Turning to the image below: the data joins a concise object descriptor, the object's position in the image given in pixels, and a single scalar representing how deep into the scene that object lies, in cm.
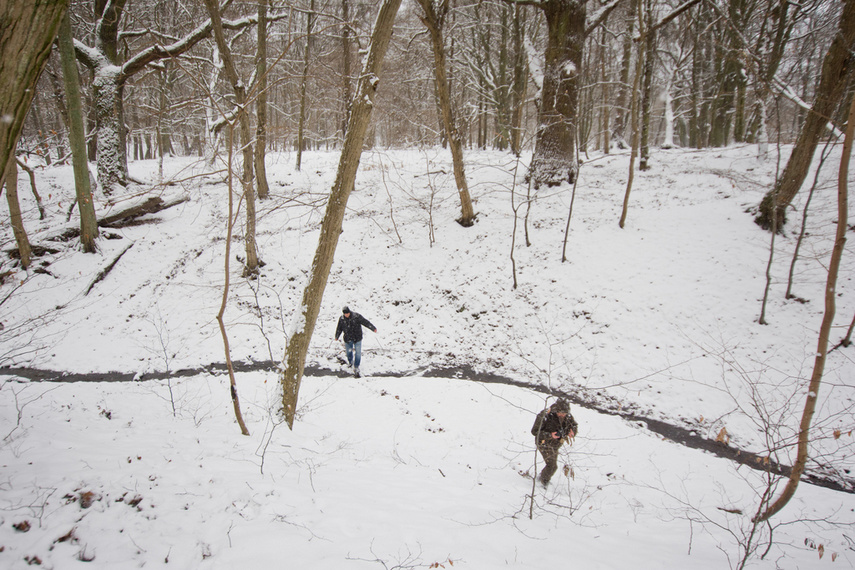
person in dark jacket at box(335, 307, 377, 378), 809
